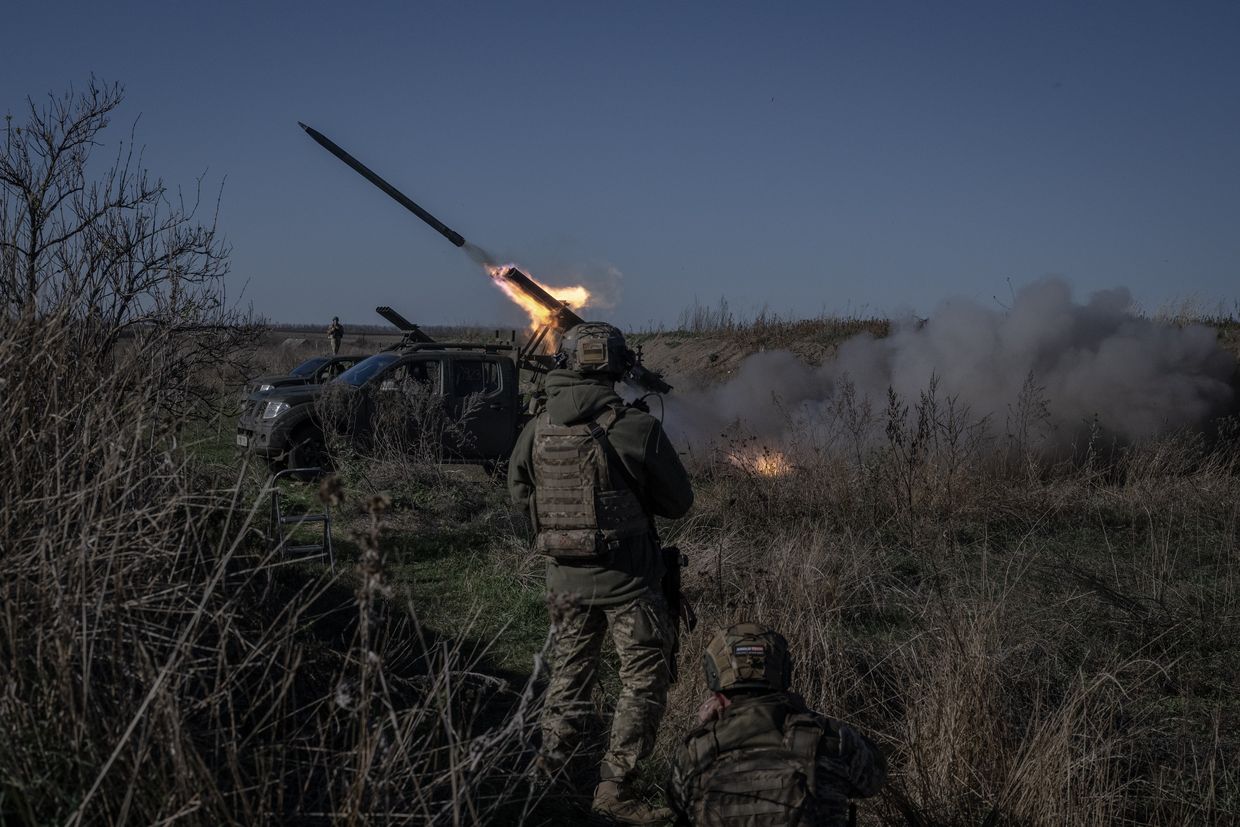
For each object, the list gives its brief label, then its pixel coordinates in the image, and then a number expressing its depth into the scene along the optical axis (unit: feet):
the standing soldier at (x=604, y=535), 13.25
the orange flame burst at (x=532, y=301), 42.93
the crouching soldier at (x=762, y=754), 9.46
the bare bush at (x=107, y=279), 14.80
